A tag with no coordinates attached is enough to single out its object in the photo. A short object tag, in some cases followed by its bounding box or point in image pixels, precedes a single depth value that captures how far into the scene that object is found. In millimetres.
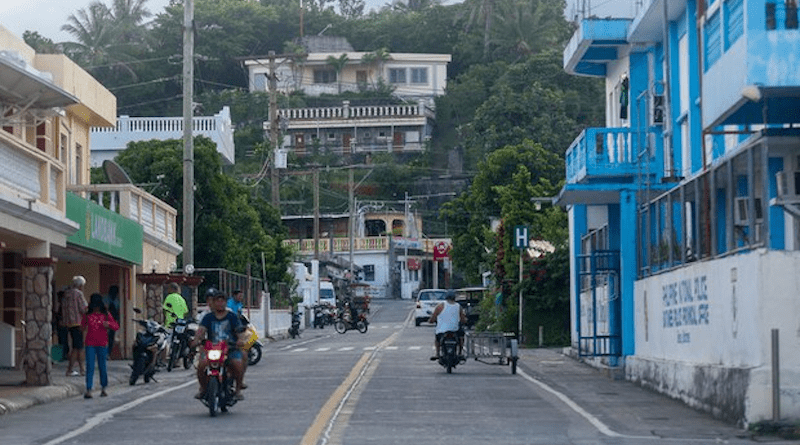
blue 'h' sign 42438
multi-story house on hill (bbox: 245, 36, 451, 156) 103375
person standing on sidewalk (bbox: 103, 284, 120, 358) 35175
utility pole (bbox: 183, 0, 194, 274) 39375
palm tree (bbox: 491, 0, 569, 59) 105625
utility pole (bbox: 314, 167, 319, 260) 79000
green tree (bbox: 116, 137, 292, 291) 54000
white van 88375
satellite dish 38562
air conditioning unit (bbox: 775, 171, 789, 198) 22219
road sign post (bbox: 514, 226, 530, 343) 42406
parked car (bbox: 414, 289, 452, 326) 70625
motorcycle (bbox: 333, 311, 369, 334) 62500
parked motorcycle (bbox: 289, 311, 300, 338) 60062
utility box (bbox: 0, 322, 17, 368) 31172
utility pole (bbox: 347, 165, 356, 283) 85500
